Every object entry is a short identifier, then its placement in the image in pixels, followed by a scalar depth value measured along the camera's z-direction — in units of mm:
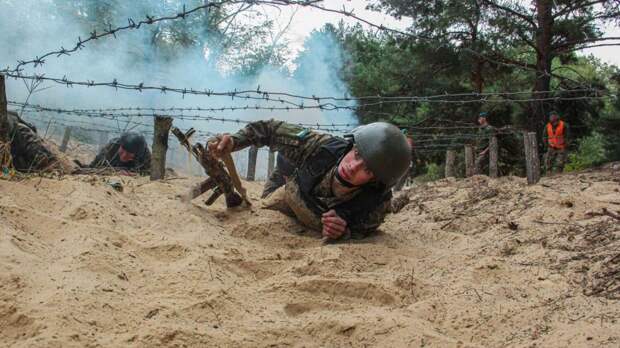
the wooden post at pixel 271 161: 12120
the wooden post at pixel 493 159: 8469
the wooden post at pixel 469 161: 9352
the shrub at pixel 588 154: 11891
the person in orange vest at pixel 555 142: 10438
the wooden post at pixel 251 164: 10367
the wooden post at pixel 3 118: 3547
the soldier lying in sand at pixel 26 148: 5266
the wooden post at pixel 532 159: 6787
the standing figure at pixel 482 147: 10089
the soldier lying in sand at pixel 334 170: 3564
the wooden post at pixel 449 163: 10219
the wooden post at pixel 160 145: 5059
